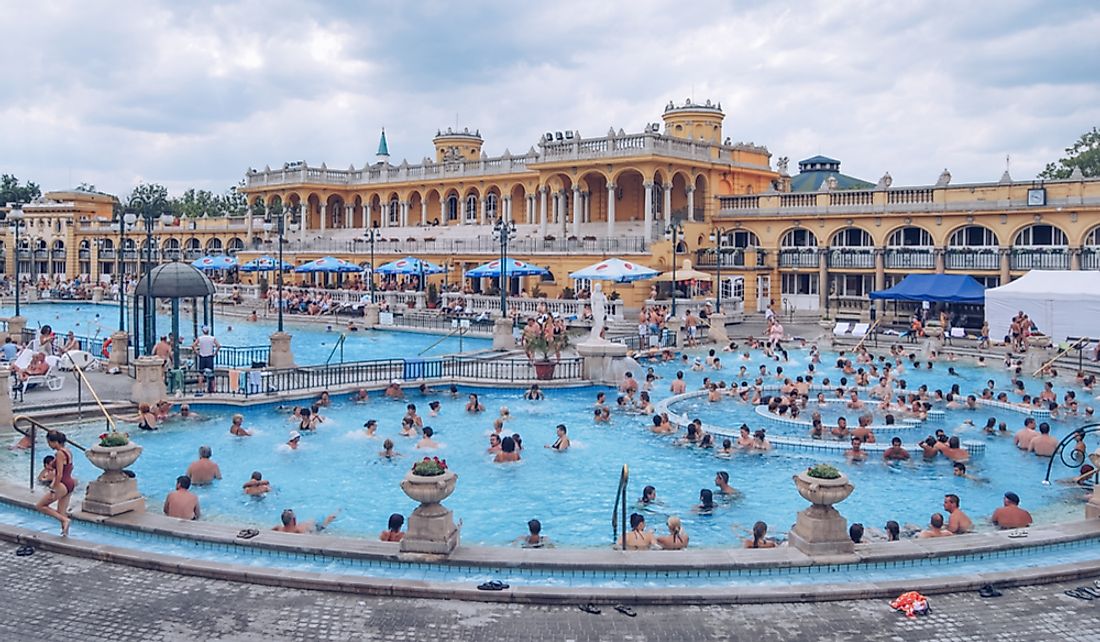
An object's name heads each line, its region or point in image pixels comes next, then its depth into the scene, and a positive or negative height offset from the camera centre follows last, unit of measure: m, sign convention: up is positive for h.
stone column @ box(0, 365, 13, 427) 19.17 -1.79
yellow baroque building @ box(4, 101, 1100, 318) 42.09 +5.17
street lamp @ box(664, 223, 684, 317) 47.45 +4.13
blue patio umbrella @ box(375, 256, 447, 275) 49.34 +2.42
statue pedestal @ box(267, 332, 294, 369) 27.59 -1.13
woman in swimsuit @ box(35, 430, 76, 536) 11.75 -2.17
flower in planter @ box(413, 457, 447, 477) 10.93 -1.80
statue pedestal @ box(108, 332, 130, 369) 27.27 -1.06
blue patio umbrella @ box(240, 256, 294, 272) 57.56 +2.94
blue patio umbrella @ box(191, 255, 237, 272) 58.00 +3.12
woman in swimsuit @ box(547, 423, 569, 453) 19.56 -2.69
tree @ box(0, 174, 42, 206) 112.56 +14.87
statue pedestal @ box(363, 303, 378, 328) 43.91 -0.14
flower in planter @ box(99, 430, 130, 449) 12.38 -1.67
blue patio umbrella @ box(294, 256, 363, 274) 53.94 +2.68
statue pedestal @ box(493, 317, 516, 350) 33.91 -0.80
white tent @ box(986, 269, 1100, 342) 32.12 +0.31
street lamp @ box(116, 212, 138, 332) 31.63 +1.90
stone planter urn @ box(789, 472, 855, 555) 10.92 -2.47
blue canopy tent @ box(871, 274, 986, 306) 37.25 +0.88
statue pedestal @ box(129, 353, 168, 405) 21.65 -1.55
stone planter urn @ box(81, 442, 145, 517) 12.32 -2.30
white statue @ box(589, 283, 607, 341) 27.70 -0.04
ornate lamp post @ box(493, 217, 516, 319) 37.89 +2.69
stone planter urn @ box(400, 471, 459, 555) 10.81 -2.39
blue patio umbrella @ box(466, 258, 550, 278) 44.62 +2.02
